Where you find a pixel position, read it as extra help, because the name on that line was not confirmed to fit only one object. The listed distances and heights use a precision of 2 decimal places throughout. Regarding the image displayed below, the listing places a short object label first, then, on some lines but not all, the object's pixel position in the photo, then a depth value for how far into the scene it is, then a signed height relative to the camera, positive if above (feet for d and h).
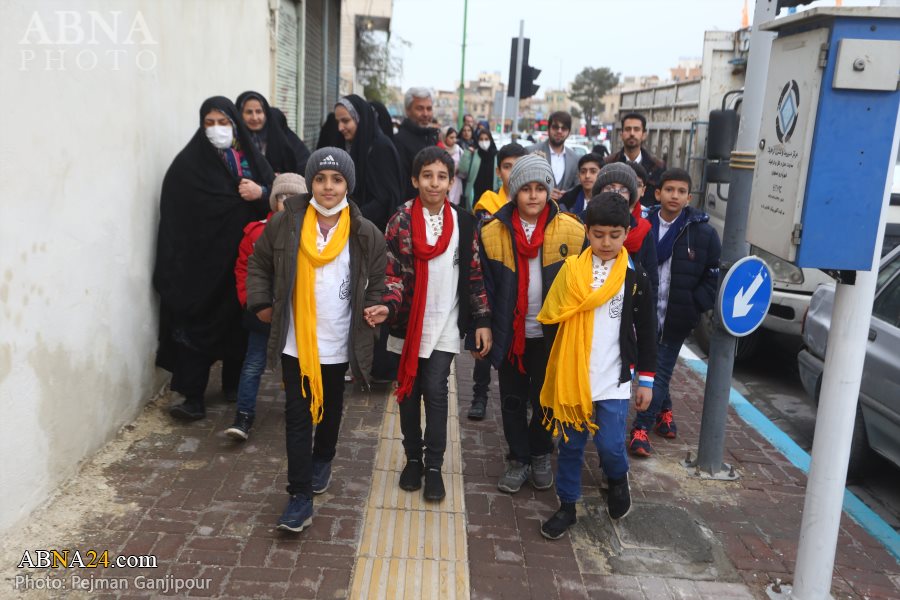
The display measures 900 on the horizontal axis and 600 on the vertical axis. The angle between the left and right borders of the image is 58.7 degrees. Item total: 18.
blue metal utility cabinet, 9.55 +0.33
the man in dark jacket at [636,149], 21.75 +0.02
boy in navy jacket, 16.28 -2.36
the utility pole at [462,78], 82.33 +6.67
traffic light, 44.14 +3.68
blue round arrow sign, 14.15 -2.47
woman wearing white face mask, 16.30 -2.34
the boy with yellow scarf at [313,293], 12.19 -2.42
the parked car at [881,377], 15.03 -4.07
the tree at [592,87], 244.01 +18.29
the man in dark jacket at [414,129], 20.98 +0.25
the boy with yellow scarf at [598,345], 12.29 -3.05
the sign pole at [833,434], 10.47 -3.62
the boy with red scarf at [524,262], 13.55 -2.00
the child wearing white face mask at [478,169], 29.14 -1.00
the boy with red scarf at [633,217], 15.12 -1.29
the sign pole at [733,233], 14.46 -1.44
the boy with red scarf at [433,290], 13.28 -2.48
